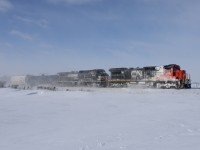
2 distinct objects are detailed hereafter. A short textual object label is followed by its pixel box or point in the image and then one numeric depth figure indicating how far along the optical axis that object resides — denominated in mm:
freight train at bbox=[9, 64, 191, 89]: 28938
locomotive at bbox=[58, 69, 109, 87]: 38688
